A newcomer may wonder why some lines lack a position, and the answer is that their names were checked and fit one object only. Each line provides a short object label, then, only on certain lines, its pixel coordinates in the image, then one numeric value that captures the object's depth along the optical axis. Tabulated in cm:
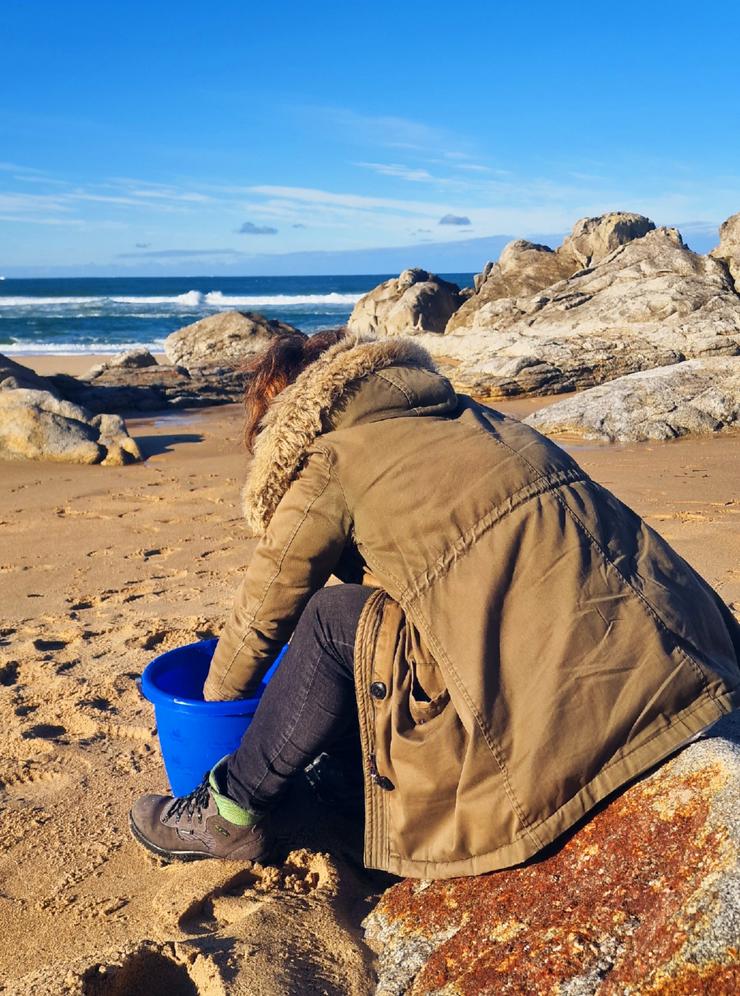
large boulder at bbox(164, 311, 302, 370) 1978
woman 210
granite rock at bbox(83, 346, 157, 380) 1701
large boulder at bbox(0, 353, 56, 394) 1098
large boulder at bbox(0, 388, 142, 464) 910
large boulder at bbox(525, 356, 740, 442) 959
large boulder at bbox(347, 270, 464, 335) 2075
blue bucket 272
